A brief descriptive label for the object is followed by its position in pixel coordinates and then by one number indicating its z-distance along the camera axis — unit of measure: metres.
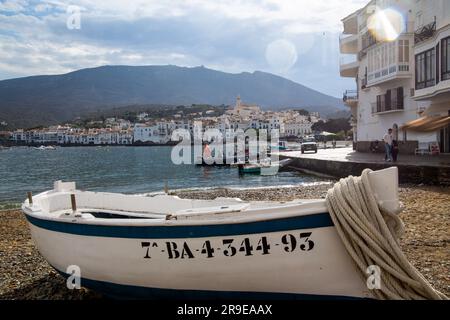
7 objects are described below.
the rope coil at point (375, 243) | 5.11
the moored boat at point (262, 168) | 37.98
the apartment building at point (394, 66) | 29.75
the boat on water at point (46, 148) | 185.76
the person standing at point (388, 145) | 25.55
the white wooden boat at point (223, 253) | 5.30
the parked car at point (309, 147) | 50.60
